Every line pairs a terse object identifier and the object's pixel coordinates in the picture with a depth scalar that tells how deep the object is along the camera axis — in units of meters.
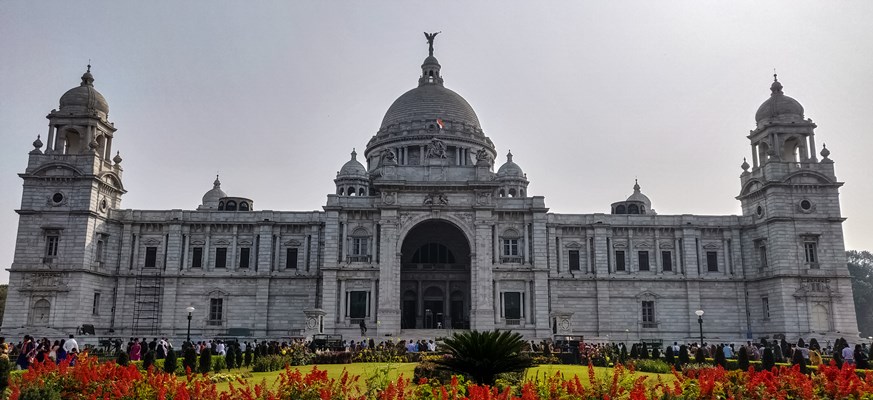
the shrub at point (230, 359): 30.03
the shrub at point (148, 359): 27.31
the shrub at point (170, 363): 26.92
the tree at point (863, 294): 90.12
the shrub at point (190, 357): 28.02
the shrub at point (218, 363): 30.05
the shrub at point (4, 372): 17.95
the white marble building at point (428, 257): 50.72
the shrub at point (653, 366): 30.38
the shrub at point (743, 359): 29.22
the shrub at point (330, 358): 33.34
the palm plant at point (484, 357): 18.56
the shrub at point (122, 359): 27.25
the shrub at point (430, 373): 22.77
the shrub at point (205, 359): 28.48
